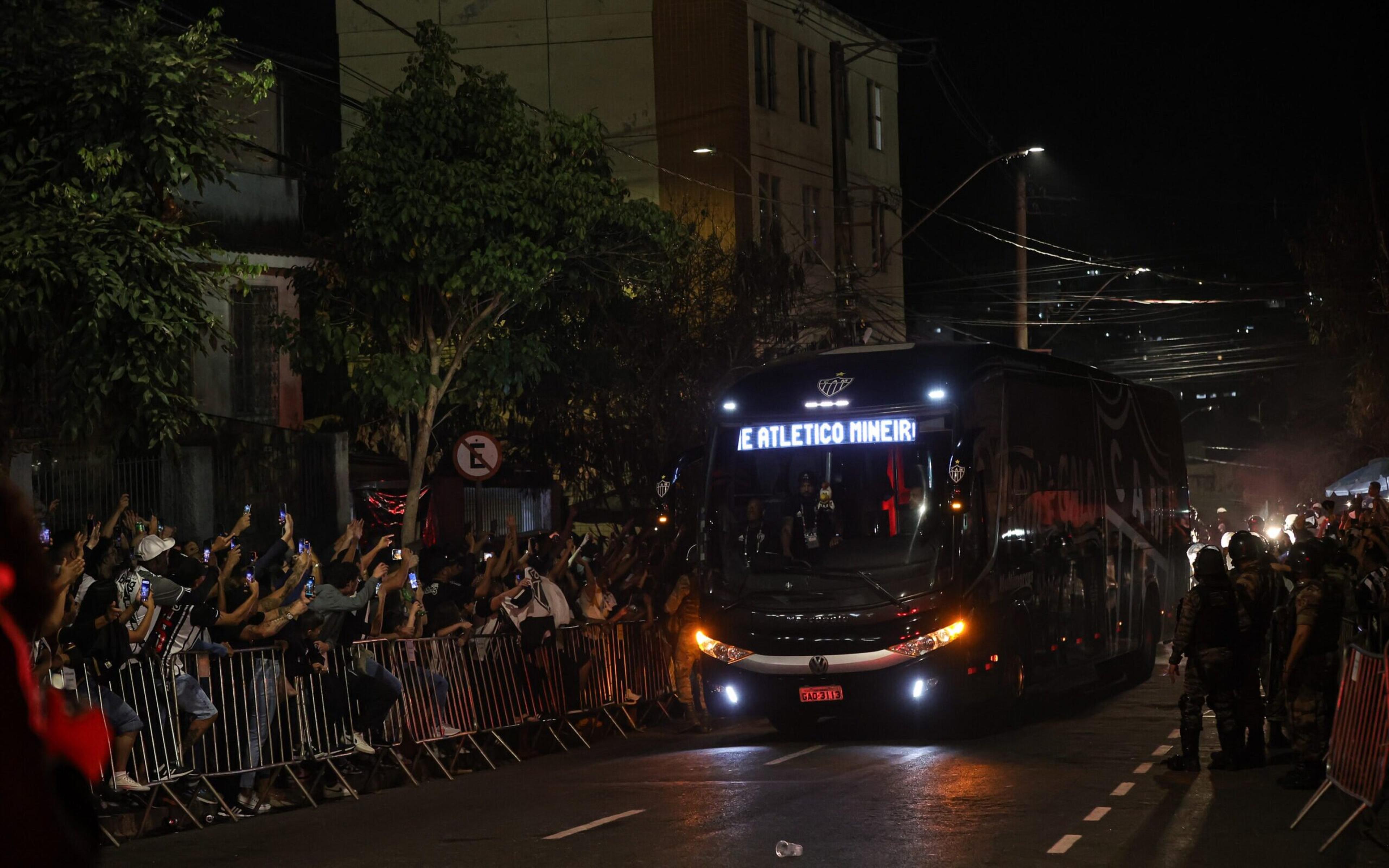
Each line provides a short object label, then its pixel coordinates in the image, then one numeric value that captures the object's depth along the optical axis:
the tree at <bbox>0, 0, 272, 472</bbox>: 14.85
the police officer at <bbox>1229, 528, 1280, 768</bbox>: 12.88
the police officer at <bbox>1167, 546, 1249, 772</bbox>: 12.64
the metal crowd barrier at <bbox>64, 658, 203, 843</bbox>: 11.46
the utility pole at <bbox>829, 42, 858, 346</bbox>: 28.58
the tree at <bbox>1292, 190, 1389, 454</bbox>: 37.00
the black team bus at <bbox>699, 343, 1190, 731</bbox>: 15.20
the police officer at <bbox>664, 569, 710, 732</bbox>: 17.19
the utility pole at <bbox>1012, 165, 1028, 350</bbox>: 33.12
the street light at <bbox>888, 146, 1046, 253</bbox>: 28.45
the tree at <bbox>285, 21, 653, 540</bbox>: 22.09
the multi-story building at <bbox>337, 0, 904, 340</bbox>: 40.38
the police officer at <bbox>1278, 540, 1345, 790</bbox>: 11.69
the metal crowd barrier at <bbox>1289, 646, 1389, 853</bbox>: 9.80
